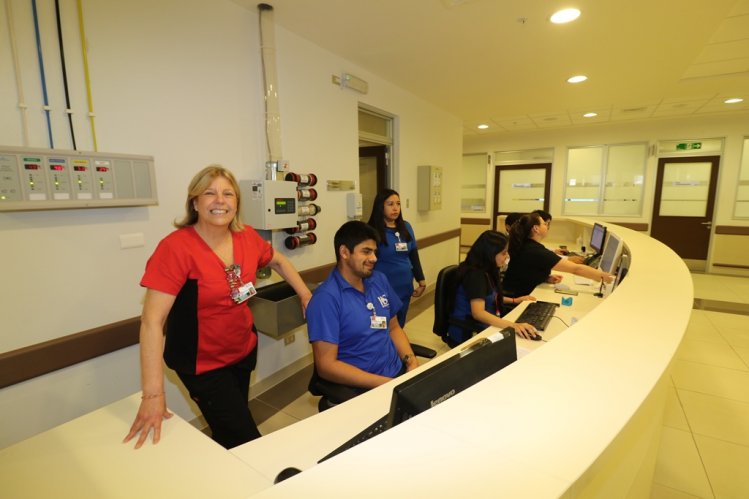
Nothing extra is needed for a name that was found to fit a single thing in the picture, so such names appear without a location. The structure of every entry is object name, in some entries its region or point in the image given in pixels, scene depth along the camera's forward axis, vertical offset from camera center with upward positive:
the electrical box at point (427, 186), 4.78 +0.16
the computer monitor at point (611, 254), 2.89 -0.49
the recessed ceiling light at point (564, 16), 2.52 +1.30
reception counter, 0.52 -0.40
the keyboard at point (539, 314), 2.09 -0.72
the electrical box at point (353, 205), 3.49 -0.06
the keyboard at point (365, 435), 0.85 -0.56
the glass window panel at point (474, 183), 8.37 +0.35
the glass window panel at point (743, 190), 6.10 +0.10
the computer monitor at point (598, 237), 3.82 -0.44
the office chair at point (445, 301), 2.39 -0.69
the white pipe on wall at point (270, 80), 2.47 +0.85
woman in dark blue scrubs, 2.99 -0.38
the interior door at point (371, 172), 4.43 +0.33
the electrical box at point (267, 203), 2.49 -0.03
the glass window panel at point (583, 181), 7.21 +0.33
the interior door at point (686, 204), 6.45 -0.14
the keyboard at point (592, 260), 3.82 -0.68
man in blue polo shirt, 1.54 -0.55
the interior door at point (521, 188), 7.66 +0.21
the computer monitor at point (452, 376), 0.73 -0.41
